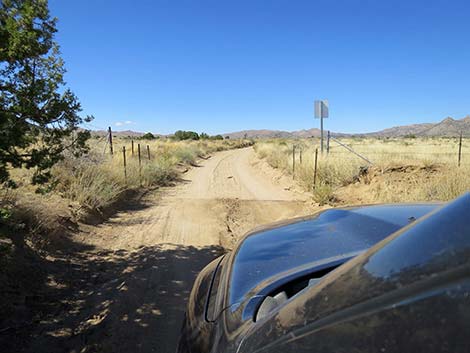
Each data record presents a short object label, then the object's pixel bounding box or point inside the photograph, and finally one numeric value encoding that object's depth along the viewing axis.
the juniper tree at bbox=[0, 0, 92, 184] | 3.93
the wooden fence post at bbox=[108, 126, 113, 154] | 15.26
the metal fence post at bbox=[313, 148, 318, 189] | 12.40
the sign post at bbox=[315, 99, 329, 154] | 14.77
